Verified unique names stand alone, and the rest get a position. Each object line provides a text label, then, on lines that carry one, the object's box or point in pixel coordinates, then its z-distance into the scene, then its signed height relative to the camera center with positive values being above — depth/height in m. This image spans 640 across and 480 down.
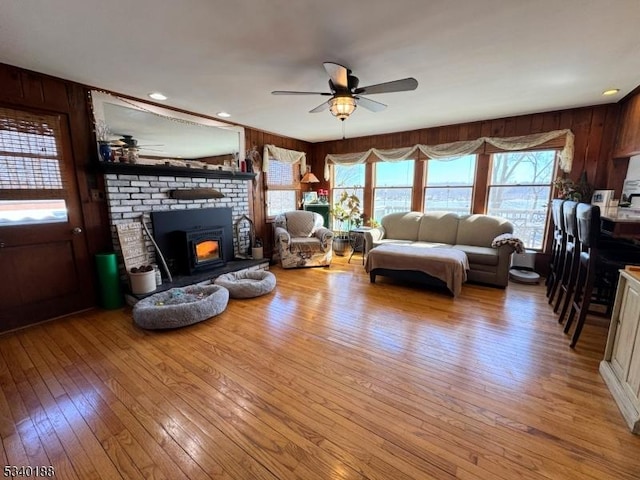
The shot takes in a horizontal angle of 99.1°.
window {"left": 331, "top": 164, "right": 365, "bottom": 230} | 5.92 +0.27
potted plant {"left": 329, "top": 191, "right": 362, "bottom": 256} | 5.65 -0.46
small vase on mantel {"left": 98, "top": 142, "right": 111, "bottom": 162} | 3.00 +0.46
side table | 5.66 -1.00
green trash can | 3.01 -0.98
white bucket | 3.11 -1.01
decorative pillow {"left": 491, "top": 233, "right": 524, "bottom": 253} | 3.54 -0.63
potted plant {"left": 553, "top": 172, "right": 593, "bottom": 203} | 3.67 +0.07
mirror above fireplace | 3.10 +0.82
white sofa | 3.68 -0.69
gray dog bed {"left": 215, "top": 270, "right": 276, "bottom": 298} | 3.34 -1.13
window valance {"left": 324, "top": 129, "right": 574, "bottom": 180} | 3.82 +0.76
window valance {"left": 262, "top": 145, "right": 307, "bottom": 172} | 5.05 +0.73
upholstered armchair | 4.62 -0.85
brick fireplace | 3.17 +0.01
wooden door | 2.54 -0.30
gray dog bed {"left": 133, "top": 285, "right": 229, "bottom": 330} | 2.56 -1.14
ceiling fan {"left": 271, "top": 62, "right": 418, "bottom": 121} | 2.22 +0.91
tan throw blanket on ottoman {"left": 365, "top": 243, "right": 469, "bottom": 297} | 3.33 -0.87
